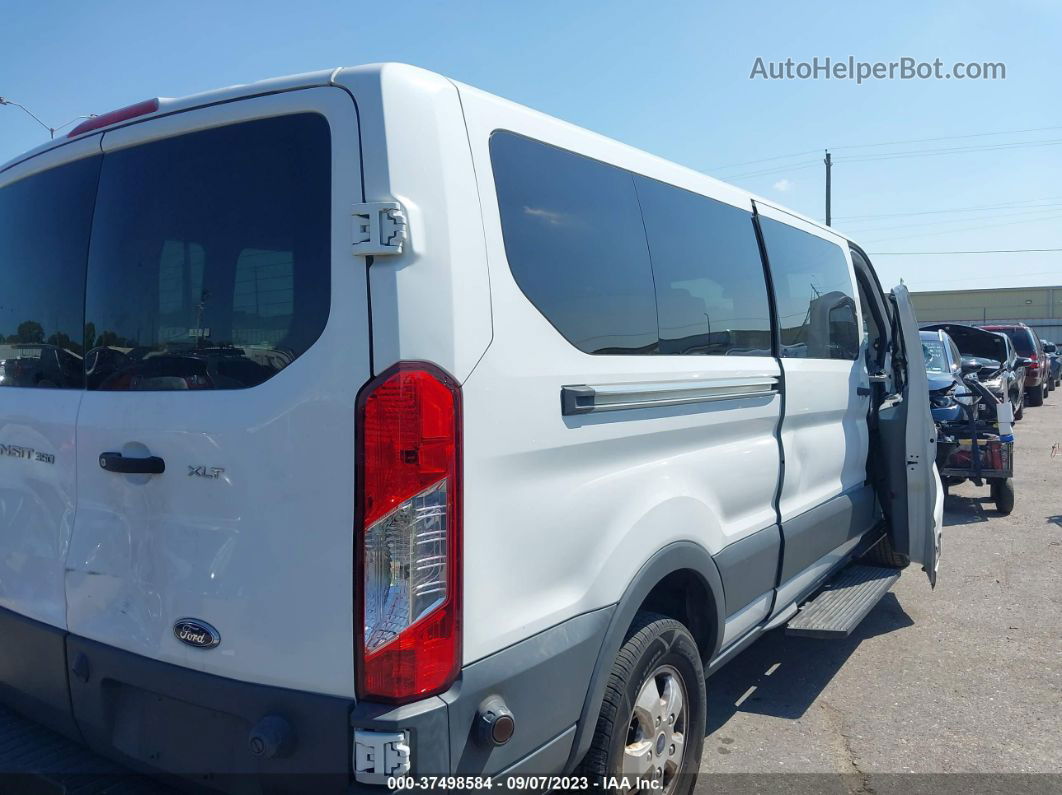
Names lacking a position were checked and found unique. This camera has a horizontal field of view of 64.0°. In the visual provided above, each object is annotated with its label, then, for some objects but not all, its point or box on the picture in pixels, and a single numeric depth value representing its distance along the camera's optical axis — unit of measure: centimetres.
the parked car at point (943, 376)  845
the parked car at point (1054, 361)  2611
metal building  5397
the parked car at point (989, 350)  1320
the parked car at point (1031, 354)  1961
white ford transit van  197
